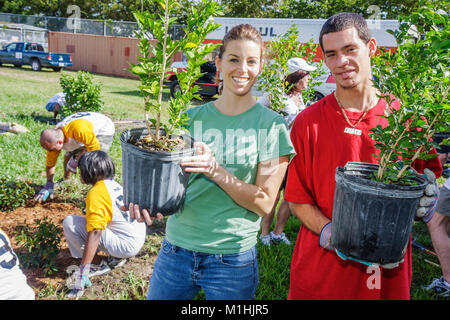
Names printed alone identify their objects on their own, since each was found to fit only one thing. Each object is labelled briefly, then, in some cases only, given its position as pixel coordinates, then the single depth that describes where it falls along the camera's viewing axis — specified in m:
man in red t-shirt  1.57
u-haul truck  11.73
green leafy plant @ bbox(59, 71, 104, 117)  7.41
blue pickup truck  20.72
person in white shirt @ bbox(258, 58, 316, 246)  3.84
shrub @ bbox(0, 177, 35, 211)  4.23
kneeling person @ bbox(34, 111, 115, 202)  4.41
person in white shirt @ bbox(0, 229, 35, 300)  1.87
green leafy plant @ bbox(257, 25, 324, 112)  3.58
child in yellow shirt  3.01
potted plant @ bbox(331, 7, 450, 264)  1.21
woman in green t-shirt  1.65
